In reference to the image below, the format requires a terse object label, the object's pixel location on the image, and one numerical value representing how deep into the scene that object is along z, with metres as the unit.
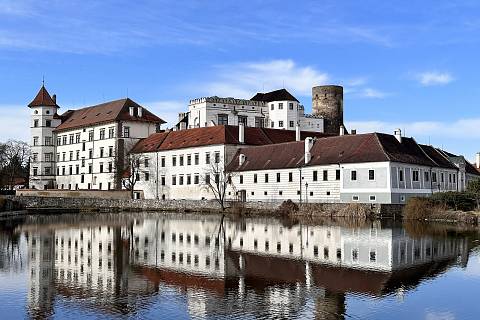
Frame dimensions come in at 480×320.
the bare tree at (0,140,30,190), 96.18
